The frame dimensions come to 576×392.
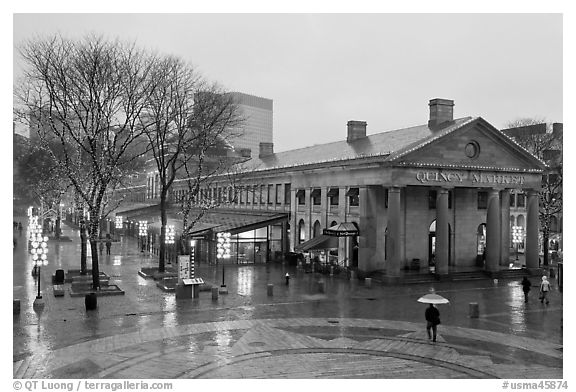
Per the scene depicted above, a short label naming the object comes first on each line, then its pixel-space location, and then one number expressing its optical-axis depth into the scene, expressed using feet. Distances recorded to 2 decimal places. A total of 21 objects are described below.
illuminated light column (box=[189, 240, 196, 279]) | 103.14
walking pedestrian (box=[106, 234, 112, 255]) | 173.68
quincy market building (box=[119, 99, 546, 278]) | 126.62
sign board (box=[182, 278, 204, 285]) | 99.14
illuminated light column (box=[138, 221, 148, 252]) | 185.98
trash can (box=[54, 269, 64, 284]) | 114.82
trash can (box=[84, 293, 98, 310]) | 87.56
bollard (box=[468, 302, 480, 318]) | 86.12
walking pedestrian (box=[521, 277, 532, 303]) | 100.53
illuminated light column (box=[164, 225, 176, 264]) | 140.45
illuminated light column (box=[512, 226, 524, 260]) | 148.77
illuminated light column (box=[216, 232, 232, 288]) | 108.27
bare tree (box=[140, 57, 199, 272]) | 119.85
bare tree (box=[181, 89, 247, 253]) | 127.44
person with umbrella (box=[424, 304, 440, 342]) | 70.49
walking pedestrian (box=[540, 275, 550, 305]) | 98.78
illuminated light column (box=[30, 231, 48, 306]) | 93.76
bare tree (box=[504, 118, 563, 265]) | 165.48
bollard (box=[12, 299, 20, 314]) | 83.46
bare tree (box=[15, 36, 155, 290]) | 100.17
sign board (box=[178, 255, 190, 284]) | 102.27
